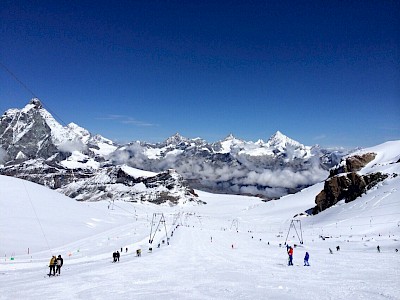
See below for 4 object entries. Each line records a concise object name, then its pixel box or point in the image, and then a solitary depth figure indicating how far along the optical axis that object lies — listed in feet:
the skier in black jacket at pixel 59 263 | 104.86
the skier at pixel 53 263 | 103.71
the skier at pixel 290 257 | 120.21
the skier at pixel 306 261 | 118.32
